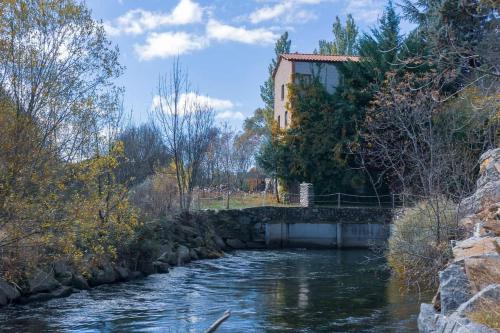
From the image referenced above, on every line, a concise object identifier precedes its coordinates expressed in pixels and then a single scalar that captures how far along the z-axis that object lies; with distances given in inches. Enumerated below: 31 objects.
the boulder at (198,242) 1041.5
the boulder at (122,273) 729.1
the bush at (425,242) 577.3
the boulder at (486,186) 511.5
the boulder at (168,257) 867.6
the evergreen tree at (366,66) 1283.2
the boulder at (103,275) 684.7
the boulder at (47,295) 566.3
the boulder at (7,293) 545.1
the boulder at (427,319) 335.7
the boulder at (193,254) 975.6
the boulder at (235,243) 1208.8
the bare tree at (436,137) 603.2
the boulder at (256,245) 1249.4
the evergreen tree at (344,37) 2134.6
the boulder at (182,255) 914.1
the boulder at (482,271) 322.7
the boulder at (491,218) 395.2
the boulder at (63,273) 640.4
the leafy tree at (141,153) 1049.5
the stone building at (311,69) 1483.8
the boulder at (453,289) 346.3
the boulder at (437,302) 412.5
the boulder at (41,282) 581.7
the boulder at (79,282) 650.8
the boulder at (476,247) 355.3
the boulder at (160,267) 808.5
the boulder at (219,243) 1126.4
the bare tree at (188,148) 1181.7
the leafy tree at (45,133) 432.1
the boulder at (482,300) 281.3
